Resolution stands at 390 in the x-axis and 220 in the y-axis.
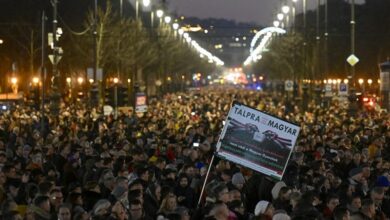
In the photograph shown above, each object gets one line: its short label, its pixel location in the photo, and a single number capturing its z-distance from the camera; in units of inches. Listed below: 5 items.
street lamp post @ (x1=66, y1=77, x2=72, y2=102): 2863.9
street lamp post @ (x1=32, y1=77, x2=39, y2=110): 1433.3
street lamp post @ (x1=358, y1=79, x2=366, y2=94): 3230.8
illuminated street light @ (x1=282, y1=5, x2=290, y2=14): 2984.0
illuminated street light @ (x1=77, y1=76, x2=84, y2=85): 3142.7
